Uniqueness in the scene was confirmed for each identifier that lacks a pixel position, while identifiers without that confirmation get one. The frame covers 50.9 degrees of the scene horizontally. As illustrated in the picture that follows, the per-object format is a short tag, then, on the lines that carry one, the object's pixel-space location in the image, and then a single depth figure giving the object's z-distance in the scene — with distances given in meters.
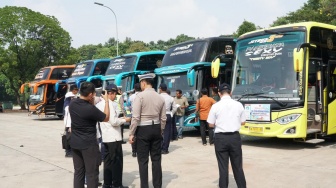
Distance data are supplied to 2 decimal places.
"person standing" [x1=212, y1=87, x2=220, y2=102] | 11.01
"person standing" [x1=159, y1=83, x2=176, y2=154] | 9.11
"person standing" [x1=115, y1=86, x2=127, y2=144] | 8.09
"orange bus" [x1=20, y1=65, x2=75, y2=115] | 21.28
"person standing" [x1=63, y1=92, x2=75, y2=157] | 7.88
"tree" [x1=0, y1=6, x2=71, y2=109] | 33.09
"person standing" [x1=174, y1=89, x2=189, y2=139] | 11.11
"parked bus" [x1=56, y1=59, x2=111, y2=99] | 19.08
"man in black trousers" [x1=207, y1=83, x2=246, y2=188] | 5.12
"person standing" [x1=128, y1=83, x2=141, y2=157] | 8.70
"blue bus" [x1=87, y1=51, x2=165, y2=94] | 15.08
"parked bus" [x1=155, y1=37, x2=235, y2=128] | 11.62
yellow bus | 8.75
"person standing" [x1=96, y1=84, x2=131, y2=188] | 5.72
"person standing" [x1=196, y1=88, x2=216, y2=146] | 10.12
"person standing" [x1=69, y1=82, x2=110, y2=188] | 4.74
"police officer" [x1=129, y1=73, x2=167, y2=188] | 5.38
